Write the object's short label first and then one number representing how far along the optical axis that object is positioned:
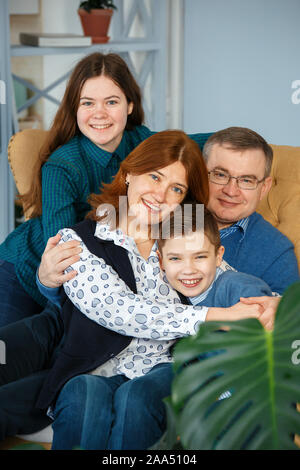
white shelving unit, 2.95
